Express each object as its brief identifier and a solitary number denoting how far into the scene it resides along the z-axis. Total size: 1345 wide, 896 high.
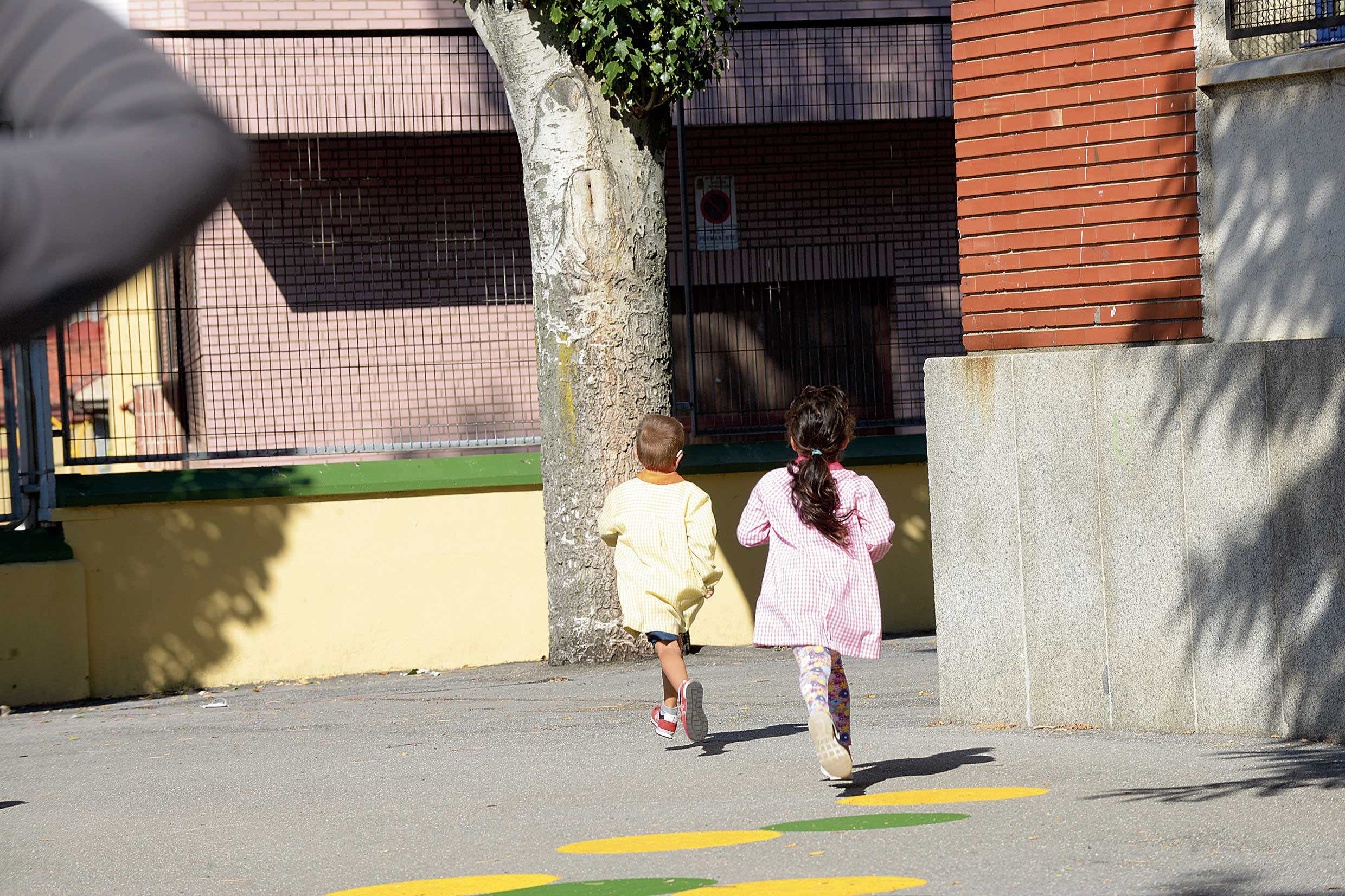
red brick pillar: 13.63
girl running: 11.88
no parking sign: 30.81
